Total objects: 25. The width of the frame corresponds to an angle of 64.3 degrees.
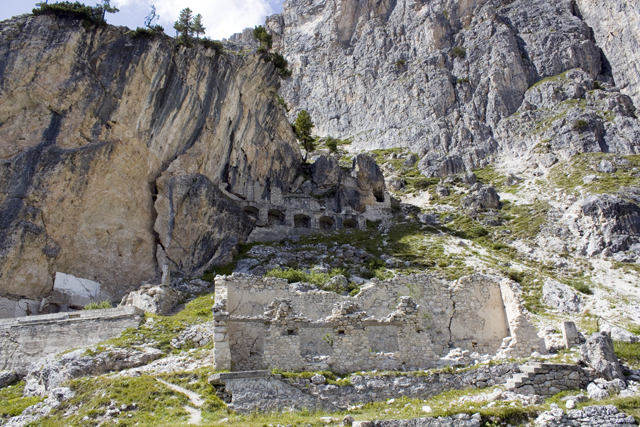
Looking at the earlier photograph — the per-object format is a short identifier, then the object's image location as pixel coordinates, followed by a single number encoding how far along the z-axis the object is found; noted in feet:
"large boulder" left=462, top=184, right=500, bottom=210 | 208.64
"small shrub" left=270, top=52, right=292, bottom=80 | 208.83
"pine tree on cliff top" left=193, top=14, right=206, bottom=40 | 186.09
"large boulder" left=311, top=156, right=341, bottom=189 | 230.07
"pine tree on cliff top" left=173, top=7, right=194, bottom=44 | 183.62
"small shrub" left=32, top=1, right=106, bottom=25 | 155.94
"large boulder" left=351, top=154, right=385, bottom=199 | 230.07
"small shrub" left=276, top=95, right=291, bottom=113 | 245.00
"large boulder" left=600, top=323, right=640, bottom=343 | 68.69
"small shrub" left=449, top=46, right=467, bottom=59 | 355.15
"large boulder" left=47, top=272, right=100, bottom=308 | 124.46
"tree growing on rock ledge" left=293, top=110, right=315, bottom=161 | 273.54
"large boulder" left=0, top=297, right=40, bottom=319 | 116.26
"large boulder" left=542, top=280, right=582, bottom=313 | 106.93
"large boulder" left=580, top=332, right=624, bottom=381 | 51.03
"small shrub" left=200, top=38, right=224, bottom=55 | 177.99
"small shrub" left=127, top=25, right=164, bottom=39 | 160.35
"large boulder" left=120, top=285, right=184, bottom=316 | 97.60
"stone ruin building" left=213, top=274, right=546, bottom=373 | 56.08
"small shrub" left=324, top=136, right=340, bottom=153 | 306.55
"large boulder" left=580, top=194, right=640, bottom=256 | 151.53
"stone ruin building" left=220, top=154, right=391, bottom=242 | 182.14
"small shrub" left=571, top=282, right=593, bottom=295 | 119.34
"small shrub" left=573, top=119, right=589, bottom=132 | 248.52
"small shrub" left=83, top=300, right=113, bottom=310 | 101.93
